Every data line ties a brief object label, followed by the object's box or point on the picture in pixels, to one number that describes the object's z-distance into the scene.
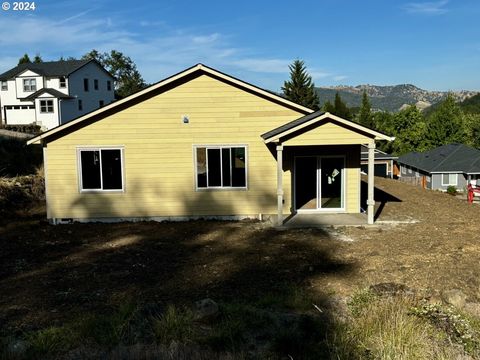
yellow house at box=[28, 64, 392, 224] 15.52
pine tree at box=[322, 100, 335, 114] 65.46
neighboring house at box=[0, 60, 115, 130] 53.41
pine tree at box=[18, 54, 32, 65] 71.86
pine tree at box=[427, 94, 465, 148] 63.88
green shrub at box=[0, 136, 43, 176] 22.45
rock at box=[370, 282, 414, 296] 8.05
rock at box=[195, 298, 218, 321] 6.81
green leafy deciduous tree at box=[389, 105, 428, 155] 68.89
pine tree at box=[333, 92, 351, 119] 72.00
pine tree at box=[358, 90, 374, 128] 70.06
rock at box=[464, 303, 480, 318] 7.30
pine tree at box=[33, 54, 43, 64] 77.19
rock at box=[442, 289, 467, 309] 7.64
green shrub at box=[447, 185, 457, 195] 43.15
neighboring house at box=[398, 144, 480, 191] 46.25
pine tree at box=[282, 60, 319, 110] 73.00
